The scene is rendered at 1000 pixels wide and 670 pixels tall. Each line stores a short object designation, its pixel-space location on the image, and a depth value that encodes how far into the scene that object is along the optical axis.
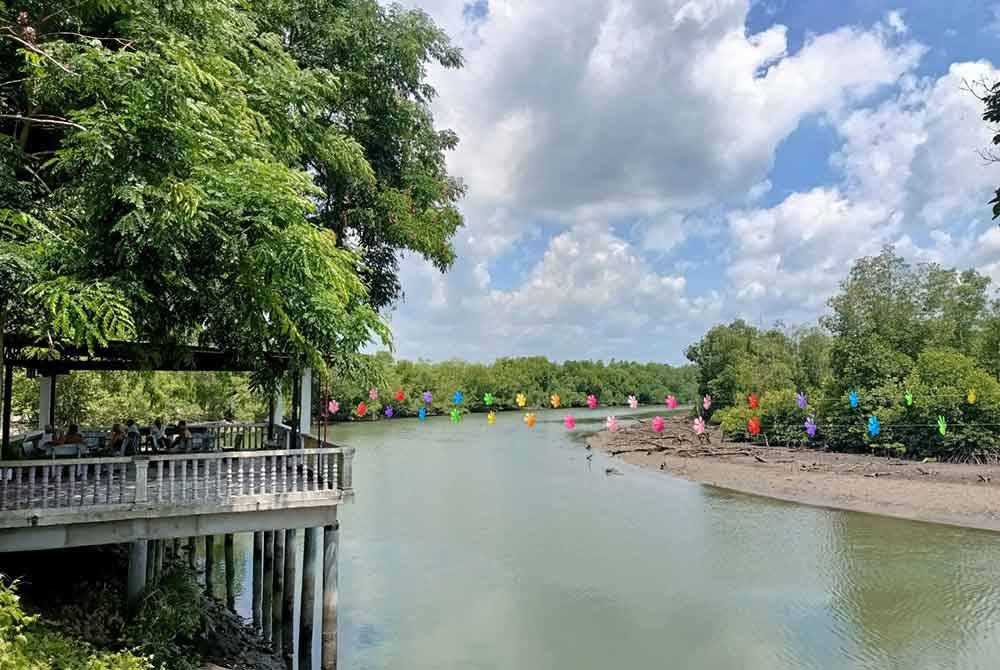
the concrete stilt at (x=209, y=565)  13.74
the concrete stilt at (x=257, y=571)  12.80
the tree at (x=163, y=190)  6.43
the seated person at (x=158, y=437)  11.63
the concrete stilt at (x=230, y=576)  13.52
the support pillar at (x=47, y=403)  12.09
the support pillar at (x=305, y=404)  11.57
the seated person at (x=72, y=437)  10.44
